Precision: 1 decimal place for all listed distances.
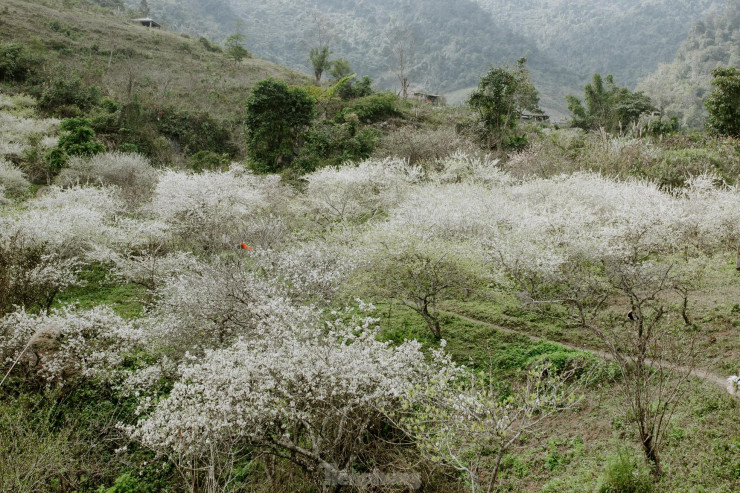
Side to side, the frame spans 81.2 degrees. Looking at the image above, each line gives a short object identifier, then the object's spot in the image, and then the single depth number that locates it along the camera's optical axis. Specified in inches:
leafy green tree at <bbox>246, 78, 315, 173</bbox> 1266.0
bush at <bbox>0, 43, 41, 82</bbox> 1494.8
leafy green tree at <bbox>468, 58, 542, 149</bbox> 1278.7
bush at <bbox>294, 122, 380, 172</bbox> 1246.9
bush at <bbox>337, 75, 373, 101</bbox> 1833.2
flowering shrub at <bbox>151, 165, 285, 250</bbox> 753.6
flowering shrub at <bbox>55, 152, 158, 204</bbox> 970.1
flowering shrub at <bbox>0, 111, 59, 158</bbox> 1087.0
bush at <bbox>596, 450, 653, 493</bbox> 274.5
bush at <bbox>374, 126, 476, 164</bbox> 1187.3
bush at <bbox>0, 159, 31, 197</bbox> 936.3
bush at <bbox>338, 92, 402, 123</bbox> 1542.8
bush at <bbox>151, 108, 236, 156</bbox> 1494.8
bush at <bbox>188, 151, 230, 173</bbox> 1253.7
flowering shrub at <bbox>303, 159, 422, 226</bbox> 916.0
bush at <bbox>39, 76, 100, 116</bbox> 1384.1
